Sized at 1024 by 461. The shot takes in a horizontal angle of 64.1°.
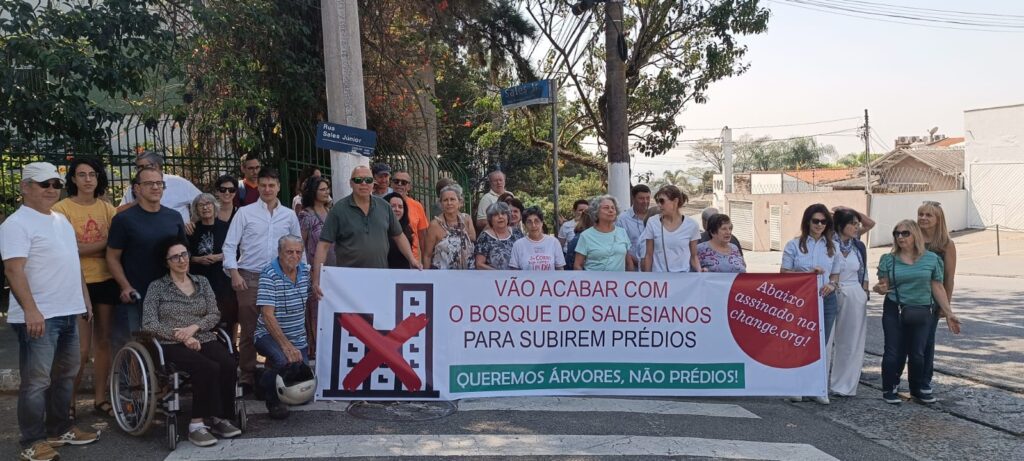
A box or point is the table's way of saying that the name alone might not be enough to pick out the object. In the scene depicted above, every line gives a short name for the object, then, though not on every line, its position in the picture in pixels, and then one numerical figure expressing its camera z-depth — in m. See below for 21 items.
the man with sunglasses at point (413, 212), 8.12
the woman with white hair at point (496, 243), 7.22
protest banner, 6.45
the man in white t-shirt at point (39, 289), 4.96
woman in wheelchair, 5.40
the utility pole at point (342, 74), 8.03
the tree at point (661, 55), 15.22
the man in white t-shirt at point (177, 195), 6.95
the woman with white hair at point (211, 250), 6.58
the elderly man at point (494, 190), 9.89
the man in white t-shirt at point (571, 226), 9.51
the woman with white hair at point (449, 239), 7.43
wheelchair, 5.28
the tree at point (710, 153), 73.21
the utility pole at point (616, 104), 11.29
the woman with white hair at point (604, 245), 7.19
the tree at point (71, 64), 8.65
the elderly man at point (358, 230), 6.64
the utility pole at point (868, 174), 32.25
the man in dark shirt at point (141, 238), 5.72
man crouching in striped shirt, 5.89
